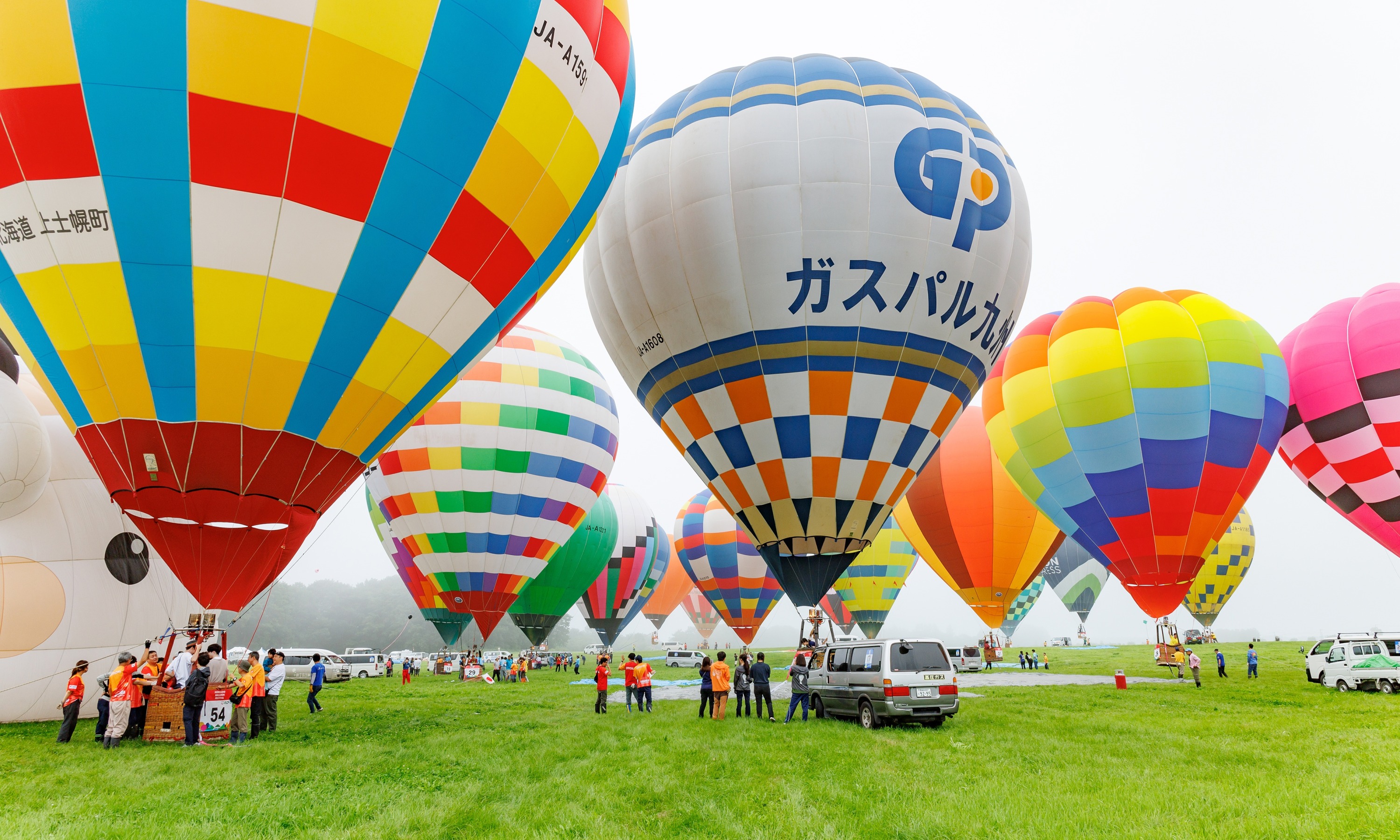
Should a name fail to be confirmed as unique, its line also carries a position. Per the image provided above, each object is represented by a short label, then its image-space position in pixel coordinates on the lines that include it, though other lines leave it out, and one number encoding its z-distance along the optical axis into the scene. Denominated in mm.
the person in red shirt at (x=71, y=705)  9266
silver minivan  10461
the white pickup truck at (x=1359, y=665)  15680
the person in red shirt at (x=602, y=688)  13102
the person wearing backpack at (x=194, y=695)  8930
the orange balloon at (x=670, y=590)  48469
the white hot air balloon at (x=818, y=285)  12859
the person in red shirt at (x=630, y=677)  13492
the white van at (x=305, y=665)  26453
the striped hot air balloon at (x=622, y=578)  36031
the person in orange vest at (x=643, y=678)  13570
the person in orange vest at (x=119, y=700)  8828
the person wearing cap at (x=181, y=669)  9664
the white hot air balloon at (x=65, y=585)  10844
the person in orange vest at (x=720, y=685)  12211
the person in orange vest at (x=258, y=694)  9898
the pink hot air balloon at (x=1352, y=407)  20500
